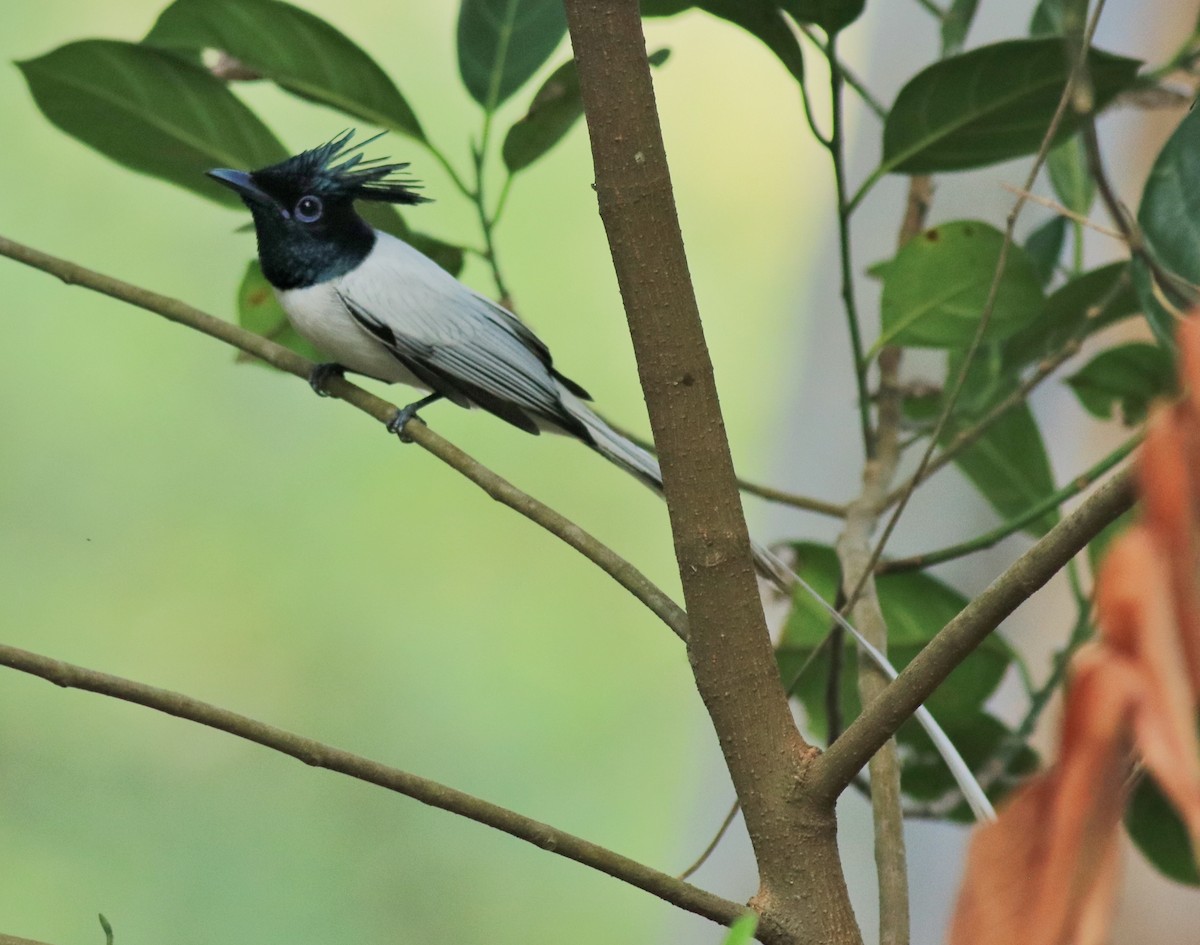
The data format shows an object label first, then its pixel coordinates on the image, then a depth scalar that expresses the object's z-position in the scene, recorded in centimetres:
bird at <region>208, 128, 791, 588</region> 671
